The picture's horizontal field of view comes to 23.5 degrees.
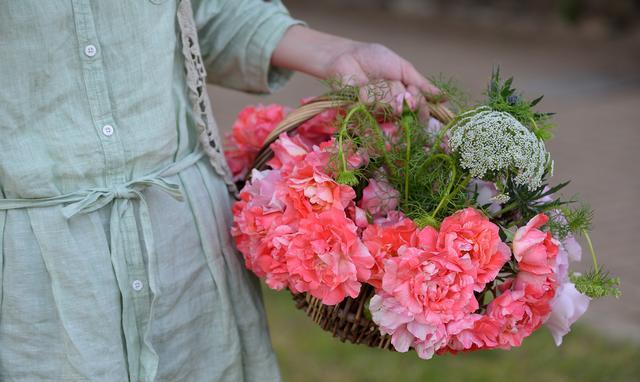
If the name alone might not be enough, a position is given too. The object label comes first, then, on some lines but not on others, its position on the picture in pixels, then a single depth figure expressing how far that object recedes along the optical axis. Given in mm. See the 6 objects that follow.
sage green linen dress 1438
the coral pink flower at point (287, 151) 1525
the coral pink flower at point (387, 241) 1440
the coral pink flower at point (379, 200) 1497
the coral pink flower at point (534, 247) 1439
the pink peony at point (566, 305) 1521
